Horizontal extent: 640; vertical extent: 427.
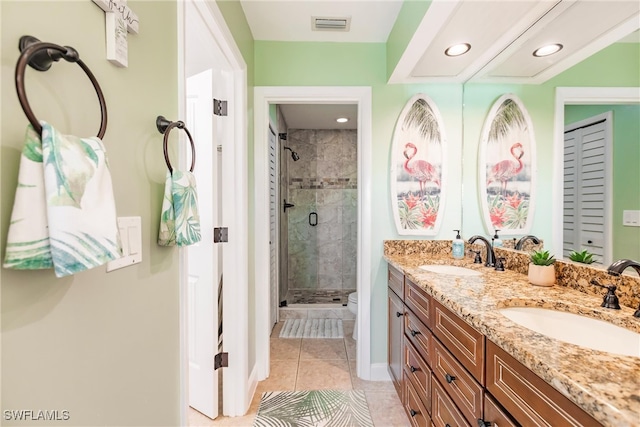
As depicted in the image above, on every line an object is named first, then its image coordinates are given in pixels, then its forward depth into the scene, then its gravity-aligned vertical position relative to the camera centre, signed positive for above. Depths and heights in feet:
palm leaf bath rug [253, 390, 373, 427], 5.80 -4.21
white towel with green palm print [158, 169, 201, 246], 2.88 -0.05
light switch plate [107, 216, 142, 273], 2.40 -0.29
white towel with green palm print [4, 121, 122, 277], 1.47 -0.02
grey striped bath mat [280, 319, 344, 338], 9.55 -4.13
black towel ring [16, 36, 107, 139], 1.45 +0.82
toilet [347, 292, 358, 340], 9.67 -3.15
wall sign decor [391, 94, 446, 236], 7.22 +0.96
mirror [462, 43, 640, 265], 3.33 +1.28
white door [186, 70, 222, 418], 5.57 -0.95
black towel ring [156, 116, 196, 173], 2.86 +0.79
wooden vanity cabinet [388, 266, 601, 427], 2.31 -1.86
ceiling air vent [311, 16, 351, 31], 6.33 +4.04
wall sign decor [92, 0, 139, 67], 2.24 +1.41
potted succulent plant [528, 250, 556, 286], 4.17 -0.88
